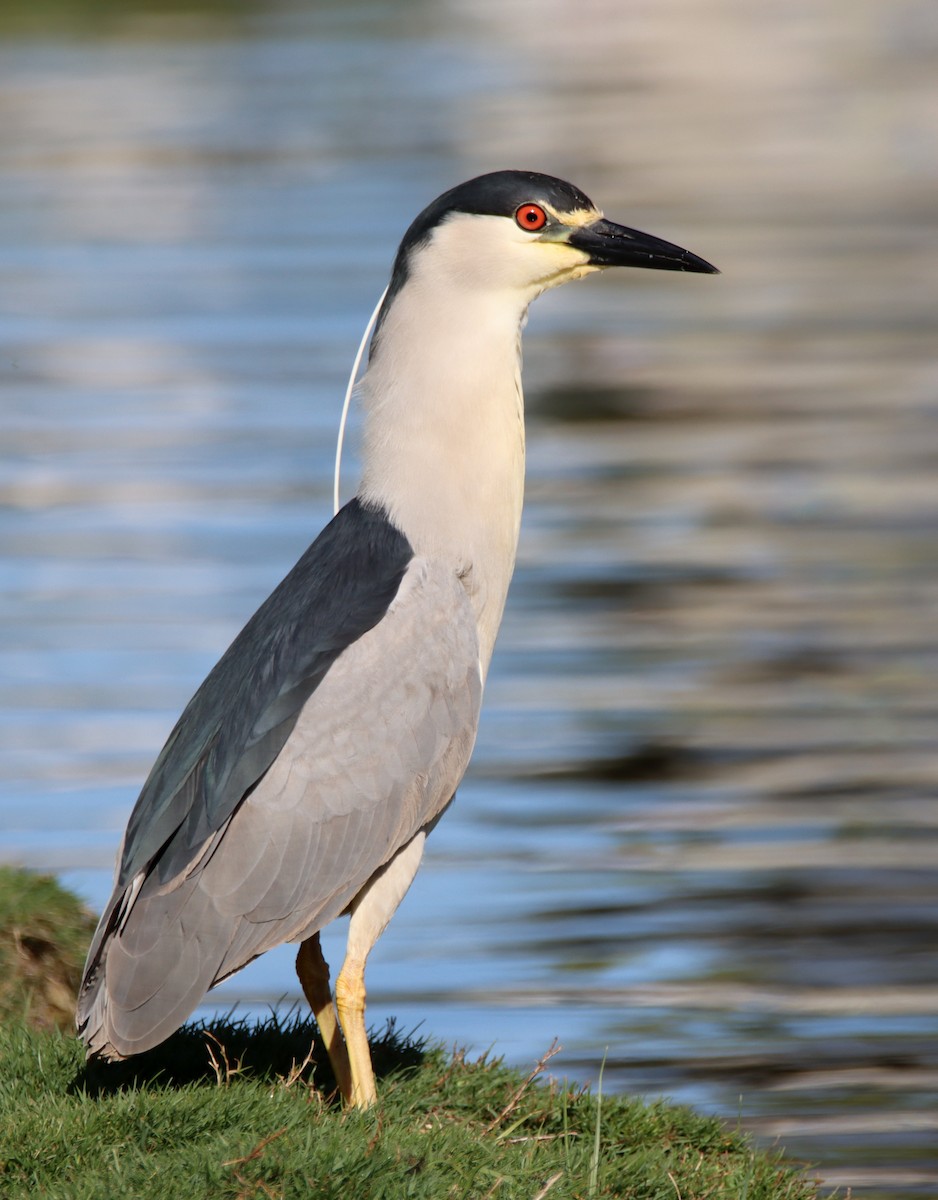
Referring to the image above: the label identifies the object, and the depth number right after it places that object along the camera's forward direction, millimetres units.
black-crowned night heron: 10008
